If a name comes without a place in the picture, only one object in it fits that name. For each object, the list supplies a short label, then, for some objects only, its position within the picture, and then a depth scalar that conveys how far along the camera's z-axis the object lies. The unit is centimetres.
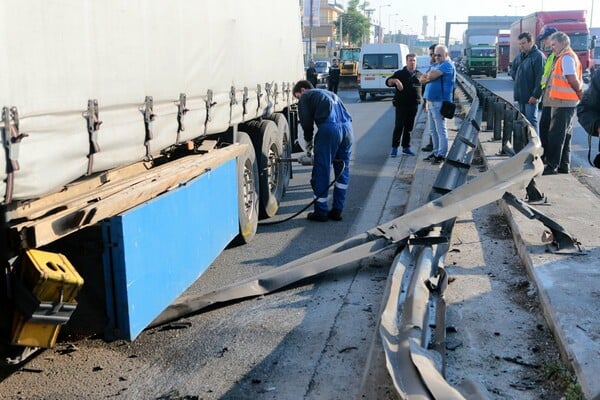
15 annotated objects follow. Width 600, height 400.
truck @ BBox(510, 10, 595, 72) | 4156
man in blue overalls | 848
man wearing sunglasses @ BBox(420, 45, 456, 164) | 1239
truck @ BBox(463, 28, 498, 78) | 5659
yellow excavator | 4350
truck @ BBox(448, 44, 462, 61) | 8709
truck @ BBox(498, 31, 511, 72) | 6512
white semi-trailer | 328
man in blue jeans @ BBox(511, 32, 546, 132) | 1113
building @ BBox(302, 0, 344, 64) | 6412
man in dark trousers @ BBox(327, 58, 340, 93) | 3123
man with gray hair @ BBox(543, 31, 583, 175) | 968
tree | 10900
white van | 3272
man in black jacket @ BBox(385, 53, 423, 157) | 1362
